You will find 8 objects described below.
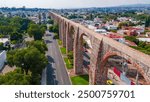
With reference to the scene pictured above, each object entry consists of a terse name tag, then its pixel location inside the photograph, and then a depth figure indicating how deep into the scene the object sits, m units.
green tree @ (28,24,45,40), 52.59
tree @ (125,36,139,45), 50.39
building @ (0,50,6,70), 33.12
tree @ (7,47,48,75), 26.08
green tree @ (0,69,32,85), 18.59
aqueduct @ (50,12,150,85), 12.77
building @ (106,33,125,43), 45.68
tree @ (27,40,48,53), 33.69
